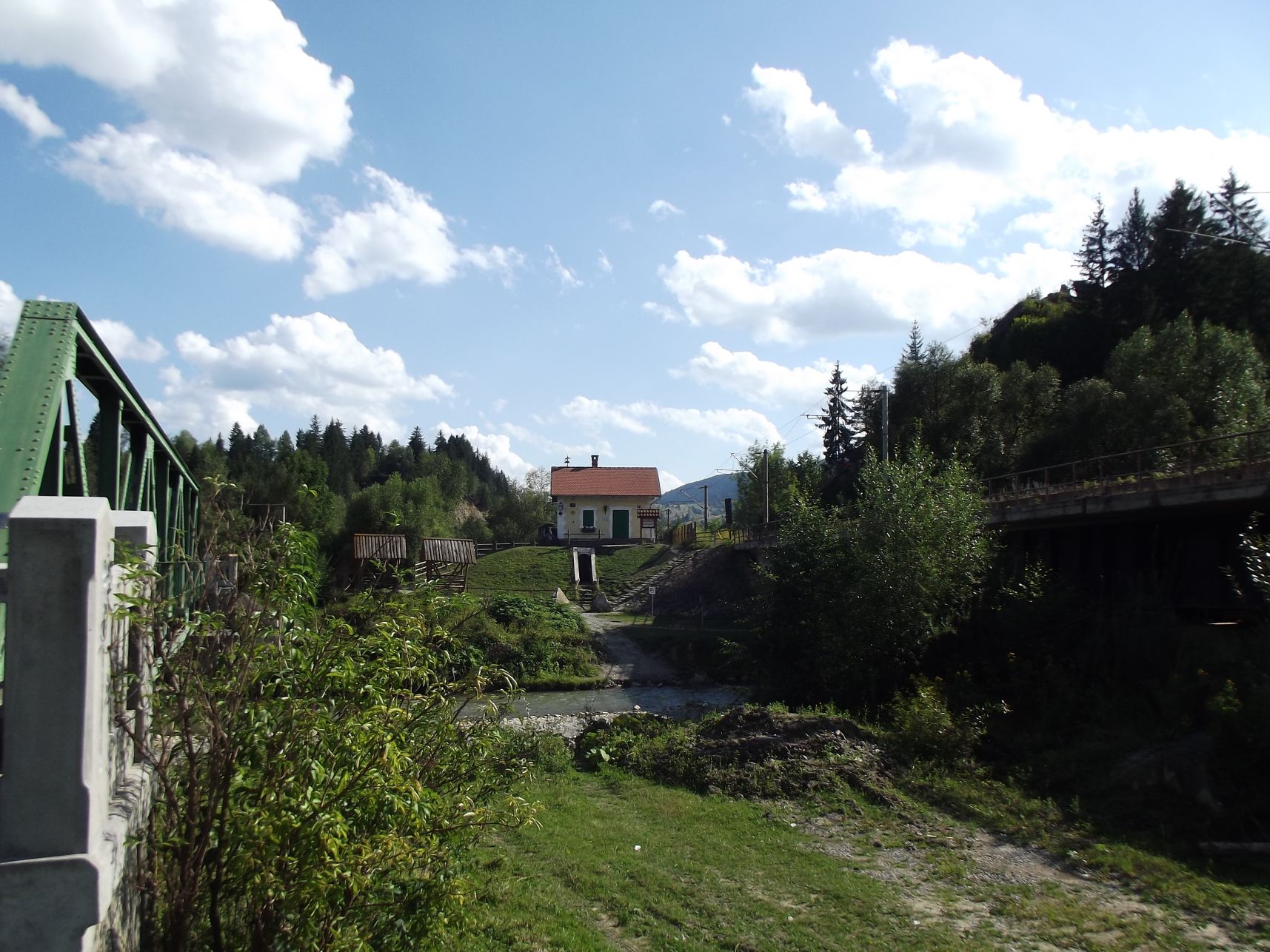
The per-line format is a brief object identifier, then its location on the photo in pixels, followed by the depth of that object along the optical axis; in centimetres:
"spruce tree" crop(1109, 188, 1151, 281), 5869
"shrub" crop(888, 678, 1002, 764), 1465
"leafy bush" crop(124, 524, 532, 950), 396
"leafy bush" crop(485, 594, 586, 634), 3491
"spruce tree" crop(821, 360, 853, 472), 7175
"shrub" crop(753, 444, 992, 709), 1980
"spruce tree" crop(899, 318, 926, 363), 5997
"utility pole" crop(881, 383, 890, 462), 3519
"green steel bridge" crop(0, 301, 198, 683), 514
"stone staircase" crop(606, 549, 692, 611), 4672
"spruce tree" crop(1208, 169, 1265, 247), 5456
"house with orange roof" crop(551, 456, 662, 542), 6384
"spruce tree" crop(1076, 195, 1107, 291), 6488
